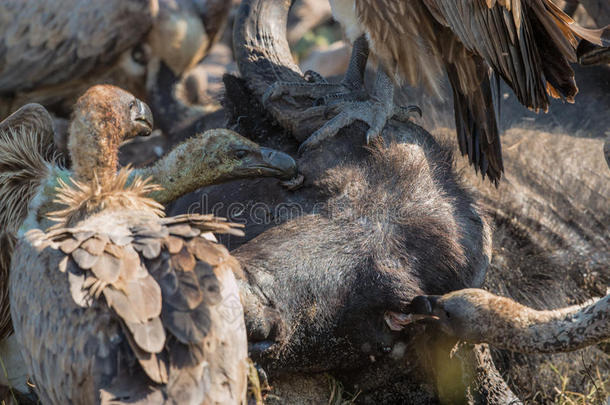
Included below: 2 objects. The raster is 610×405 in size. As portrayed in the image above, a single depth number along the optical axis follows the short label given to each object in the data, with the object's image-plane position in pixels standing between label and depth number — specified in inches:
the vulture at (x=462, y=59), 299.7
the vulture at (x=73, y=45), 460.1
